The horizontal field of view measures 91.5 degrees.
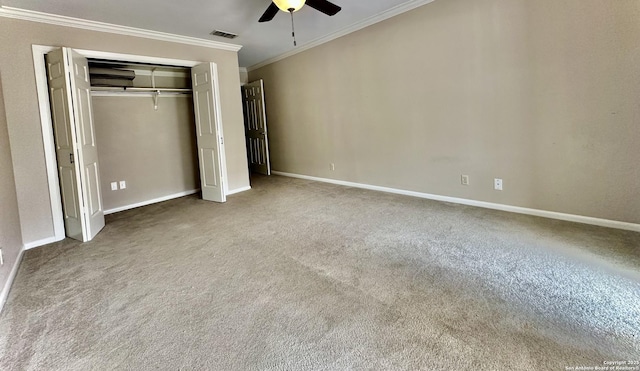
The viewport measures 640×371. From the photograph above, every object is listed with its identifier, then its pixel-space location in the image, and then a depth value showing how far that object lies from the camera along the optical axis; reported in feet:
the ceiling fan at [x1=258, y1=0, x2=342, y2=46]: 8.78
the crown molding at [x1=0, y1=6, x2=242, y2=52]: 10.58
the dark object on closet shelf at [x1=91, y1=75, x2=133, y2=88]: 13.78
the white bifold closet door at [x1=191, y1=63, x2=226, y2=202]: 15.02
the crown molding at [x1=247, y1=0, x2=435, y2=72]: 12.91
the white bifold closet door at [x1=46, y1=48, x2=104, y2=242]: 10.48
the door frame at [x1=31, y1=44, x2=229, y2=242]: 10.88
